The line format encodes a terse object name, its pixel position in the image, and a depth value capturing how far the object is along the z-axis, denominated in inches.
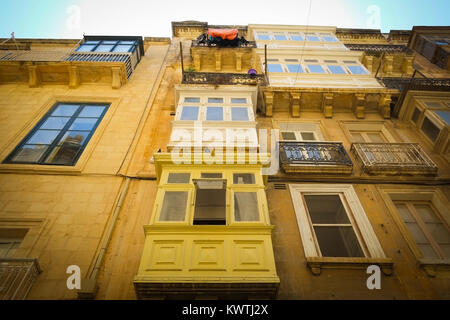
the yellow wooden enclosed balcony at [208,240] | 181.5
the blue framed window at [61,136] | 331.9
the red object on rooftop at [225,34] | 605.3
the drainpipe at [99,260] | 204.8
